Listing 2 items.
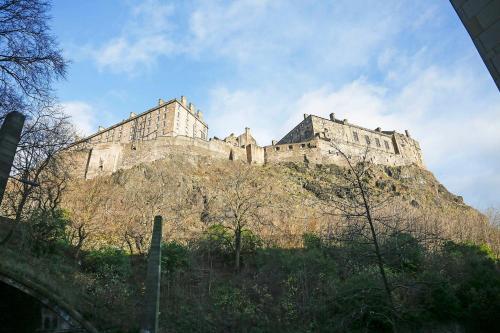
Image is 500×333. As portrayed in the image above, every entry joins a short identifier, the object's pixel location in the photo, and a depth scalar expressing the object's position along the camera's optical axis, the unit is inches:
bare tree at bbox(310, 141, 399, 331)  294.4
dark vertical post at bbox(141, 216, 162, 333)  365.4
